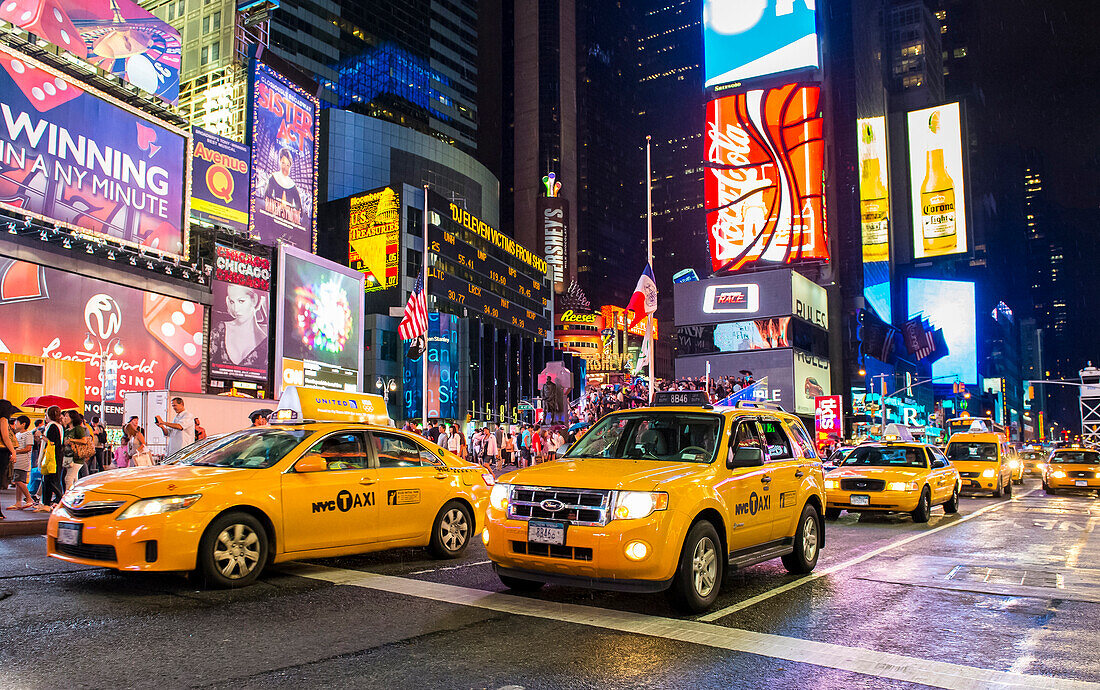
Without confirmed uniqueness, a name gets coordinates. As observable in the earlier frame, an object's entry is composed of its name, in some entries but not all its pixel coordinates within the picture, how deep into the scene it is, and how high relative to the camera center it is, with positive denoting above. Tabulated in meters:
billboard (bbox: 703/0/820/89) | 78.81 +35.91
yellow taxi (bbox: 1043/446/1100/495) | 23.72 -2.30
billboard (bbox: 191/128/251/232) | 44.69 +12.64
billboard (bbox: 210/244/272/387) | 46.34 +4.64
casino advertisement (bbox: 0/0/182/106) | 29.31 +14.61
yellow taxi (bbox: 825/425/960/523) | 14.21 -1.55
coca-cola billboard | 79.50 +22.09
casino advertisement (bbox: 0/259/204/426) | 28.45 +2.88
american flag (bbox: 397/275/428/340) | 24.55 +2.50
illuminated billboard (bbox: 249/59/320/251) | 48.84 +15.23
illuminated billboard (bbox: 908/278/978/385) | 108.44 +10.53
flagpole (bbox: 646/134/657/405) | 26.36 +2.15
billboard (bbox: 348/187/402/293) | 77.00 +15.95
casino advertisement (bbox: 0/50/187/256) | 27.05 +8.92
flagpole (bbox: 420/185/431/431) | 23.76 +0.35
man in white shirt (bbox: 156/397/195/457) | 13.47 -0.55
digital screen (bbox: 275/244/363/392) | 43.88 +4.53
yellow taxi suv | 6.25 -0.92
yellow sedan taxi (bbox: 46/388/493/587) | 6.90 -0.99
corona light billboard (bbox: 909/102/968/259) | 108.50 +29.24
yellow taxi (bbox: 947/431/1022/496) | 21.69 -1.81
